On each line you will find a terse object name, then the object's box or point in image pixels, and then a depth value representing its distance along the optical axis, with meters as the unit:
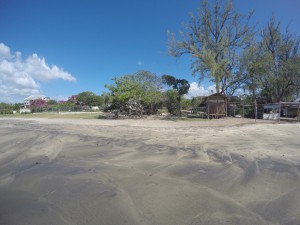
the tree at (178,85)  27.41
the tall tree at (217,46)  24.53
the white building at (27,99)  78.56
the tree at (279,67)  26.98
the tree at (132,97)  23.34
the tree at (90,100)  78.06
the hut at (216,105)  23.34
